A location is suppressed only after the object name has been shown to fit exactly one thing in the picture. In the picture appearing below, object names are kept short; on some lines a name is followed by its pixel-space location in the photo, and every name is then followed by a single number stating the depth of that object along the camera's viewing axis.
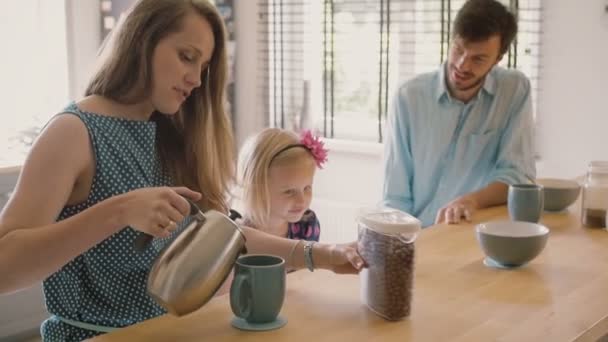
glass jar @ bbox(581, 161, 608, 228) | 1.92
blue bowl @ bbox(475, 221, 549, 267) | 1.55
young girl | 2.04
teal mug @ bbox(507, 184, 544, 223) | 1.95
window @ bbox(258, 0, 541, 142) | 3.69
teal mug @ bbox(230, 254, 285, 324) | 1.20
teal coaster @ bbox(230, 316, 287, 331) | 1.20
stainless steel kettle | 1.12
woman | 1.34
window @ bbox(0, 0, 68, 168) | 3.31
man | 2.39
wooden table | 1.19
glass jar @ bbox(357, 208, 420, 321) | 1.25
